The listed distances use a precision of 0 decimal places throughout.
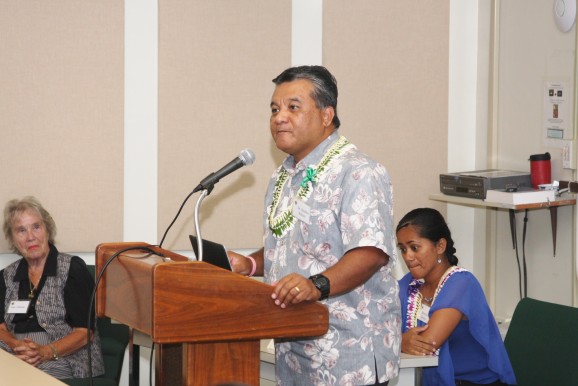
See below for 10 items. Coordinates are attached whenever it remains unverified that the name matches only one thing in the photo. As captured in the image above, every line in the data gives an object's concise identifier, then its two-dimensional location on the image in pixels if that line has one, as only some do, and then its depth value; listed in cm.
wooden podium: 423
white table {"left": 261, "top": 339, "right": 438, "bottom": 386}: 619
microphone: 468
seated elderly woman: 773
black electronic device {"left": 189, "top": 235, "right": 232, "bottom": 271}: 466
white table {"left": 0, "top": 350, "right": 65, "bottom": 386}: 522
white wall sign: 926
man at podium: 493
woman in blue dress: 657
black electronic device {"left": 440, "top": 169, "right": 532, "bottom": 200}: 948
